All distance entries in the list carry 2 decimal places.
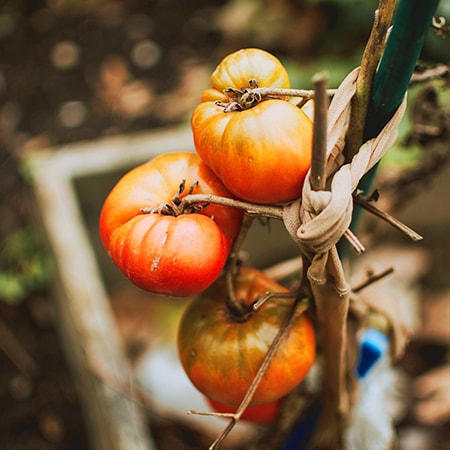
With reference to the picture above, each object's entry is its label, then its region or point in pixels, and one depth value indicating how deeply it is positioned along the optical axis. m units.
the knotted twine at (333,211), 0.54
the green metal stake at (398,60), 0.51
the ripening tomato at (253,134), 0.54
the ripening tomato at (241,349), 0.69
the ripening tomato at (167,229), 0.57
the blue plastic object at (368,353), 0.96
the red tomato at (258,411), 0.84
